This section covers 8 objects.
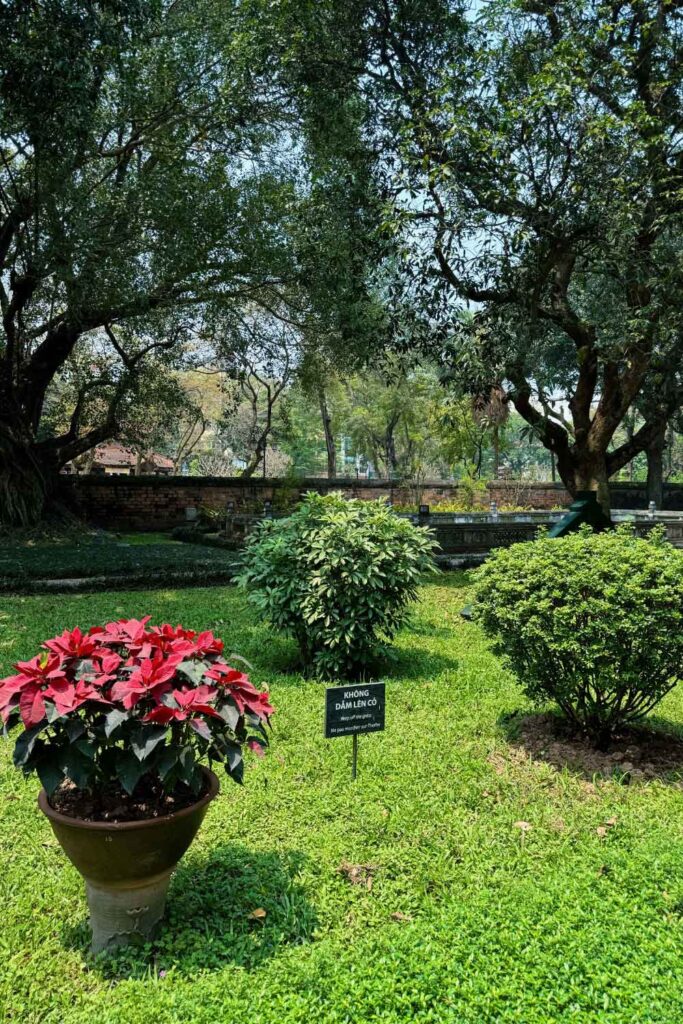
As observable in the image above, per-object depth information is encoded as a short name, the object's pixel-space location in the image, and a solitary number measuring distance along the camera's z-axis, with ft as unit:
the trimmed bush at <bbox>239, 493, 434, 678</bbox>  15.64
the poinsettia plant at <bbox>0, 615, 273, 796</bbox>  6.29
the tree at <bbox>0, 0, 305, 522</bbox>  25.36
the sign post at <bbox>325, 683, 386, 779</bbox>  10.03
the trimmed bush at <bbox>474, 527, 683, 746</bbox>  11.00
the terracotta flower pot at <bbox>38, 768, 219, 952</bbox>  6.44
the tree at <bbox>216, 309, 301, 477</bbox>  46.72
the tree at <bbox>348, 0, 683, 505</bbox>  24.57
